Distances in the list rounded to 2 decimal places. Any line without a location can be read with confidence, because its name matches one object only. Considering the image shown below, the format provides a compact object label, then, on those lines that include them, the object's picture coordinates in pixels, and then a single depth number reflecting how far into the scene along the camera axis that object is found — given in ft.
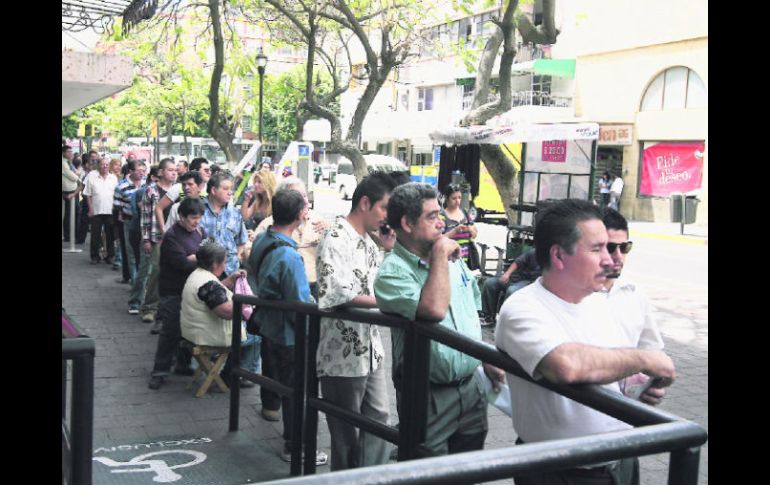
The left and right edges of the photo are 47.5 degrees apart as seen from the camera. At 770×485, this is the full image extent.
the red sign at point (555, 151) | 45.52
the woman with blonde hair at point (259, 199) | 30.01
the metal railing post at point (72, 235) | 51.33
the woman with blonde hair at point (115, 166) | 54.39
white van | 124.16
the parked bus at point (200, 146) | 195.83
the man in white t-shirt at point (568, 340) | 8.34
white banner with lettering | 40.81
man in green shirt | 11.20
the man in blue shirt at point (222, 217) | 26.94
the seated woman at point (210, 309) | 22.39
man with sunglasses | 10.14
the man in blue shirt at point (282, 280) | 17.63
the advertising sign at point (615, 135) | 102.17
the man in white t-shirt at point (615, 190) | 95.66
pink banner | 93.20
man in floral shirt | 14.55
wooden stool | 22.57
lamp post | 75.13
